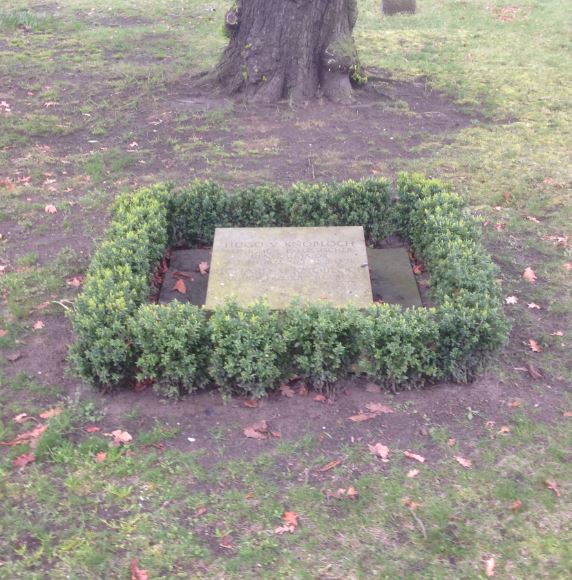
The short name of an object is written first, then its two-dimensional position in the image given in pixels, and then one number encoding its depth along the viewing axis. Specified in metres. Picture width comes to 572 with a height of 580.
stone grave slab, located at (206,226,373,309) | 5.00
